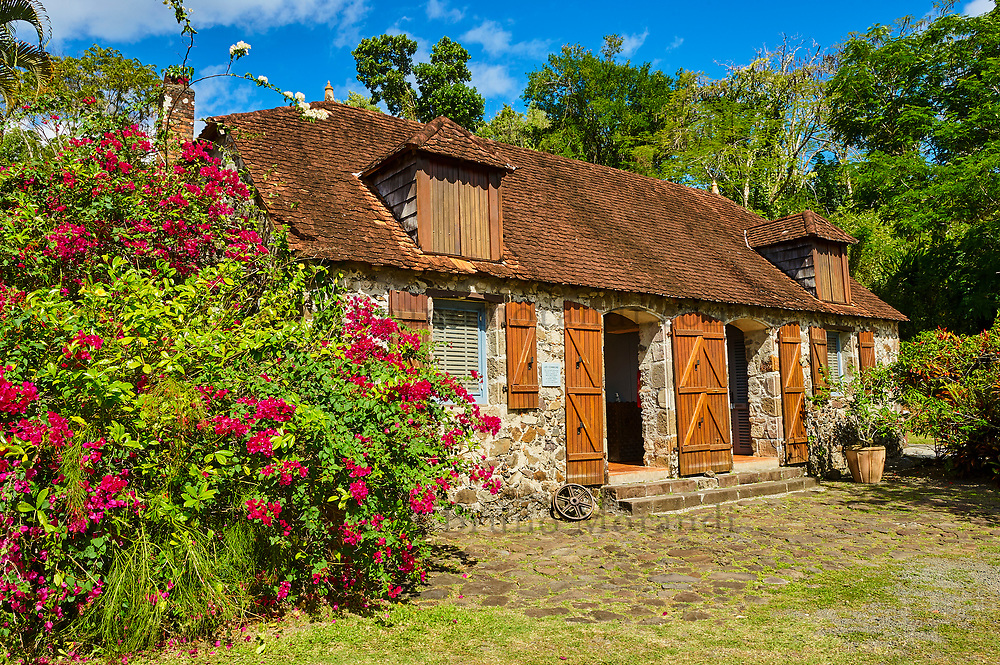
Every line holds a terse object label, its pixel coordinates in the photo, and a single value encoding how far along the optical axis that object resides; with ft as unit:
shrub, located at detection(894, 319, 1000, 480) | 35.99
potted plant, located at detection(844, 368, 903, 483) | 38.86
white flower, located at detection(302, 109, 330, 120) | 24.64
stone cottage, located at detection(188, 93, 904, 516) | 27.12
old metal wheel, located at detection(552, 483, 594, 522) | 28.22
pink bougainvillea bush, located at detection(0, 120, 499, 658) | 12.98
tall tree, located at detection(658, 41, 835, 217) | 76.95
